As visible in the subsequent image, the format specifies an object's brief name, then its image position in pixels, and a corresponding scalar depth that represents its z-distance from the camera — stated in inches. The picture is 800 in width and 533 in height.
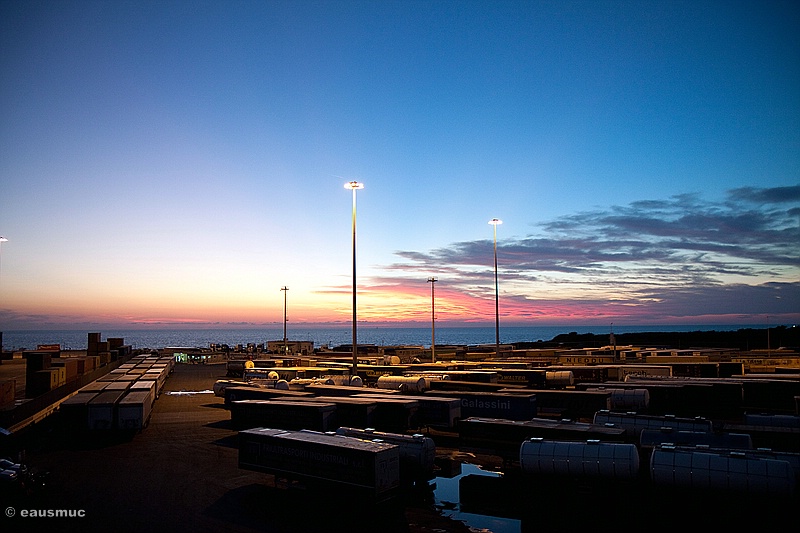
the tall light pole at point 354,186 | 2271.2
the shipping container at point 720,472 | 925.2
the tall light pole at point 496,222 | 3147.1
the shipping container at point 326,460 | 1039.6
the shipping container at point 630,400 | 1910.7
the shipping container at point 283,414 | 1633.0
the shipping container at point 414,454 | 1230.9
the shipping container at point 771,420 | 1455.5
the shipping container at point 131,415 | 1674.5
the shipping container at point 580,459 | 1058.7
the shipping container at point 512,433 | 1237.7
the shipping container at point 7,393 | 2180.4
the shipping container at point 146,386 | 2116.5
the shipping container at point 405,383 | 2352.4
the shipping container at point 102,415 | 1660.9
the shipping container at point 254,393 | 2083.4
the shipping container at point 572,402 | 1888.5
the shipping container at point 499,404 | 1764.3
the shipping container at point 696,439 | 1214.9
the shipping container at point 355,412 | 1684.3
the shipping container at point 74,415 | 1690.5
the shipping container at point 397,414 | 1691.7
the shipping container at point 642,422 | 1362.0
